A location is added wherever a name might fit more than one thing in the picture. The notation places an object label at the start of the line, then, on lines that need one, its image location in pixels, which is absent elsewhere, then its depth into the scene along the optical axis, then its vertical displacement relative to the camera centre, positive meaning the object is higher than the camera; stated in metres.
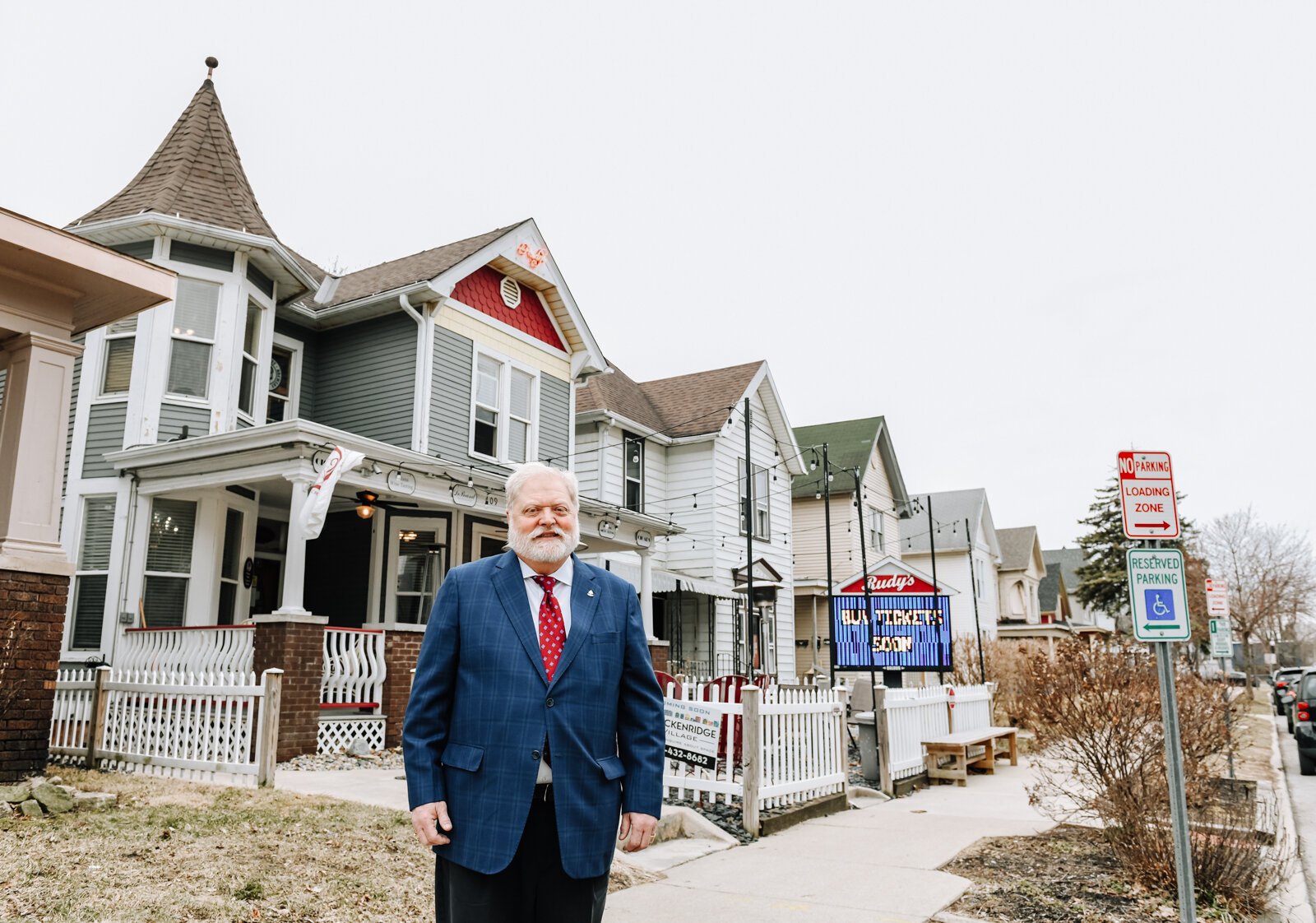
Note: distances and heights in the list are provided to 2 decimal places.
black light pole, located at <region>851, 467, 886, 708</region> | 15.38 +0.41
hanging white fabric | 10.81 +1.76
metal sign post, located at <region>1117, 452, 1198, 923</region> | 5.18 +0.42
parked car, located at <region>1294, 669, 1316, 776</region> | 14.66 -0.98
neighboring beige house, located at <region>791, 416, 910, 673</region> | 31.17 +4.60
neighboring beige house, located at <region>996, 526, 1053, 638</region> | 50.88 +4.21
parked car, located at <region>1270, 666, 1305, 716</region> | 23.47 -0.50
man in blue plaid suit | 3.01 -0.23
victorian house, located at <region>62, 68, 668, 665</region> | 12.65 +3.66
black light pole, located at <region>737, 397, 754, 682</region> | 13.75 +1.92
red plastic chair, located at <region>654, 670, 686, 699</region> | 9.20 -0.26
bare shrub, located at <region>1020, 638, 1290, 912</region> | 6.03 -0.76
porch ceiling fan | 13.04 +2.04
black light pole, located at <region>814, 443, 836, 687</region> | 15.26 +0.87
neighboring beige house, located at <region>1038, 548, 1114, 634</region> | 65.58 +5.63
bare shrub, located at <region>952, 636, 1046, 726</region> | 20.72 -0.25
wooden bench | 12.12 -1.16
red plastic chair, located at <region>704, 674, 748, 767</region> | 8.77 -0.31
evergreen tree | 47.91 +4.86
